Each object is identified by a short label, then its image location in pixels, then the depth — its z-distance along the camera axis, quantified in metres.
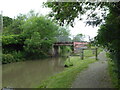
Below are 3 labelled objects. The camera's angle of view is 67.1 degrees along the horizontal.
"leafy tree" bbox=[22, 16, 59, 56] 9.92
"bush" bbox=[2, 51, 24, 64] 8.39
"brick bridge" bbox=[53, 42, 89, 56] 11.57
